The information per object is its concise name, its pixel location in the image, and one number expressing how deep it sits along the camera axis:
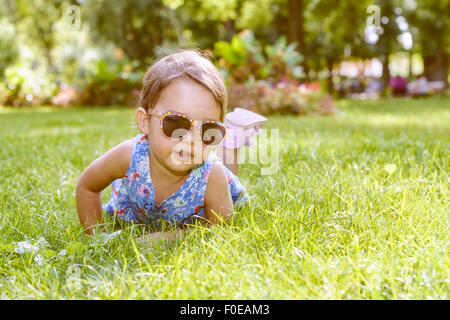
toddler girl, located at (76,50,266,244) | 2.07
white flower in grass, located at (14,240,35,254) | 1.80
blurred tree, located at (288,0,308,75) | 13.93
